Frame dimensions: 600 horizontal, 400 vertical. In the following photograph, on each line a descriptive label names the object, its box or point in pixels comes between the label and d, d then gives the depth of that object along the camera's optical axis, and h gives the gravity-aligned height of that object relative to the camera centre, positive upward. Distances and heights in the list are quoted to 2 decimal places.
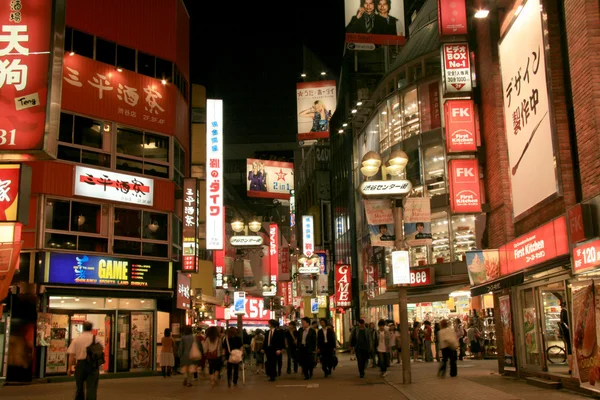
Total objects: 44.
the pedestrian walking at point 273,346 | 21.52 -0.46
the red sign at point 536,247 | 13.79 +1.72
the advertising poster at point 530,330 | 17.39 -0.13
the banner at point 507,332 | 18.86 -0.18
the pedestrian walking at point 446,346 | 19.58 -0.54
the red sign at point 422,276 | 33.19 +2.42
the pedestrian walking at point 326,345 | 22.34 -0.48
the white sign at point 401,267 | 17.95 +1.55
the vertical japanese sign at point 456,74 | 20.91 +7.51
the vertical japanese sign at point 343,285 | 46.47 +2.94
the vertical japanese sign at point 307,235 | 56.61 +7.72
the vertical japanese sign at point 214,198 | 32.44 +6.20
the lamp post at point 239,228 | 29.82 +5.29
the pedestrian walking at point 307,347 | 21.80 -0.52
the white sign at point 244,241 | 37.69 +4.92
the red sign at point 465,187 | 20.56 +4.08
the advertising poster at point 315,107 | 59.06 +18.70
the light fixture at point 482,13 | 18.44 +8.22
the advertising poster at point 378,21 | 42.75 +18.87
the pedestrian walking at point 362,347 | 21.48 -0.56
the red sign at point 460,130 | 20.67 +5.78
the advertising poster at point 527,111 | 15.43 +5.09
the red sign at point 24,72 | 14.04 +5.45
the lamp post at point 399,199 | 17.89 +3.36
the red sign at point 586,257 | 11.77 +1.16
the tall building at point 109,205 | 22.69 +4.60
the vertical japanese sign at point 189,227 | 27.97 +4.22
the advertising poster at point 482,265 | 19.50 +1.70
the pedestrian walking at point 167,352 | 23.88 -0.63
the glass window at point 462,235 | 32.16 +4.21
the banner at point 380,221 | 18.36 +2.80
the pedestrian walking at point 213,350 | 19.30 -0.48
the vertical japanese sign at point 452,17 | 21.36 +9.44
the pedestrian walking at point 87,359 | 12.72 -0.43
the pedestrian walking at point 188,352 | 19.22 -0.53
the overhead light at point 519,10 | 17.06 +7.74
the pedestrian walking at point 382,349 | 22.05 -0.66
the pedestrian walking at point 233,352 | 19.69 -0.57
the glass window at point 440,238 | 33.19 +4.26
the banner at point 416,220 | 18.36 +2.82
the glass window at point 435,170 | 33.28 +7.53
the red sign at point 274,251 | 58.34 +6.68
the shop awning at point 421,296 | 29.77 +1.45
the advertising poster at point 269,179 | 65.06 +14.46
